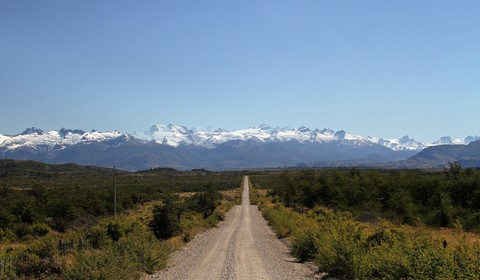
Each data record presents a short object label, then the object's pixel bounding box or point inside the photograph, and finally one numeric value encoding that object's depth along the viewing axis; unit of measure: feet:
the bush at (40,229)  143.00
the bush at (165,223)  133.69
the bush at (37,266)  67.51
